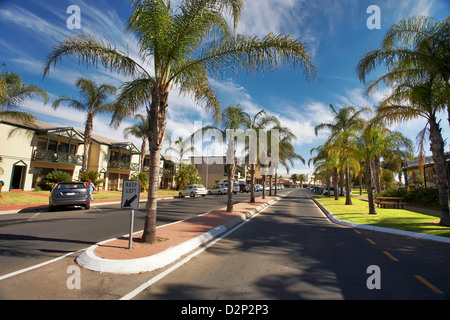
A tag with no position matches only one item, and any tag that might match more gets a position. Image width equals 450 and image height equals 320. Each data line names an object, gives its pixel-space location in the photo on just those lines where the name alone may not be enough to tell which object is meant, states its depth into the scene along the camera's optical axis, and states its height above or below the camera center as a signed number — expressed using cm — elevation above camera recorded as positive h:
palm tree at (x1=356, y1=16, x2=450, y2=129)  864 +527
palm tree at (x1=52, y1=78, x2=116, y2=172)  2352 +815
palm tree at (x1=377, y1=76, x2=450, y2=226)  946 +332
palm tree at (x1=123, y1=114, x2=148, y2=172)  3344 +722
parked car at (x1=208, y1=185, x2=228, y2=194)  3645 -97
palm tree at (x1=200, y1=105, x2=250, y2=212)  1419 +329
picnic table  1820 -122
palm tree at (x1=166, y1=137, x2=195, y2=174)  4362 +614
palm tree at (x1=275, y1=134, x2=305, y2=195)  2375 +402
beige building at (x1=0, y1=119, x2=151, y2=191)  2077 +269
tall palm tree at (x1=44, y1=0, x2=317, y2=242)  607 +374
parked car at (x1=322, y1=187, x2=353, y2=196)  3715 -73
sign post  543 -39
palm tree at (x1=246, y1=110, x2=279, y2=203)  1948 +518
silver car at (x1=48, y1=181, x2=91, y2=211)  1216 -83
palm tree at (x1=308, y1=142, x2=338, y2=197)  2469 +372
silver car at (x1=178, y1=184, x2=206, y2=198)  2925 -102
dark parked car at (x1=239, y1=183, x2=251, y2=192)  4497 -70
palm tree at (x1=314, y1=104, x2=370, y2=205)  1788 +557
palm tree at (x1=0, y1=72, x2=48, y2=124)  1722 +656
